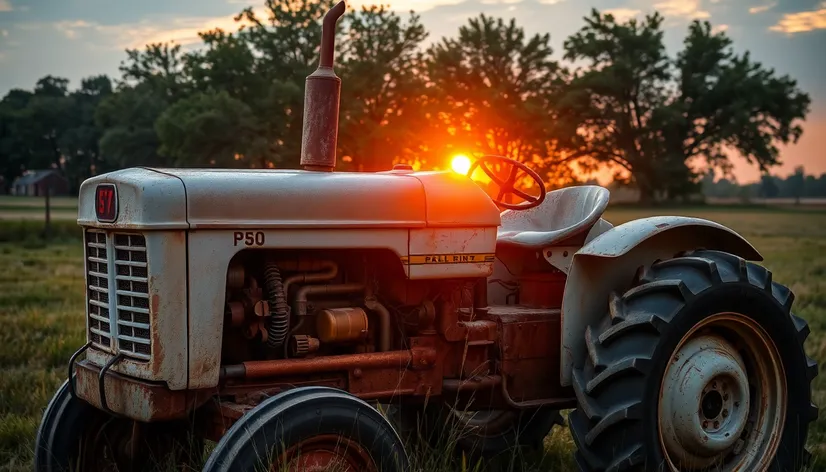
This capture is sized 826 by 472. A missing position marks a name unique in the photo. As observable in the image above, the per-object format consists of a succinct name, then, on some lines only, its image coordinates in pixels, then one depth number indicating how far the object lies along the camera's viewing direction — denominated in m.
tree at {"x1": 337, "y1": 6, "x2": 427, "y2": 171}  41.59
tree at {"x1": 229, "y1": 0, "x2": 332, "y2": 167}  43.03
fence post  27.19
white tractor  3.42
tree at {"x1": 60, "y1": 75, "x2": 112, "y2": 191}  61.06
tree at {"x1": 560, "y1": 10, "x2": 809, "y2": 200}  44.28
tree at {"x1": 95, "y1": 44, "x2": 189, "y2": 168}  50.72
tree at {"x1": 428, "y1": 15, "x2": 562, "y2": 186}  43.31
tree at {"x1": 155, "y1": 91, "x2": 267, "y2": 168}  40.56
